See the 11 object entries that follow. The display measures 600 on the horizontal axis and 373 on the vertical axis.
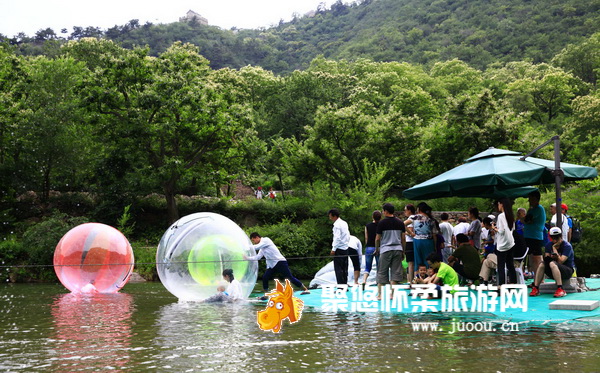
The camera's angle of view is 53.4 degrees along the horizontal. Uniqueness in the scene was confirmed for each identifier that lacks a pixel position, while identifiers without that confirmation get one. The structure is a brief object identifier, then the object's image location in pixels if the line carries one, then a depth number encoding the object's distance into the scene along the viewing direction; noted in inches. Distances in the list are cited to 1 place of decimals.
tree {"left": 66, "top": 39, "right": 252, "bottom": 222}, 1173.7
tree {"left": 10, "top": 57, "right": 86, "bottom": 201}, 1214.9
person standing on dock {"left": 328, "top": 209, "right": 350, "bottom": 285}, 560.1
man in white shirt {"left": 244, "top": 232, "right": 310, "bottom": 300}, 550.3
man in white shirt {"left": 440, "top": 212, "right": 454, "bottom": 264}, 553.0
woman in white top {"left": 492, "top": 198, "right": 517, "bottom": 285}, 438.9
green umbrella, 450.0
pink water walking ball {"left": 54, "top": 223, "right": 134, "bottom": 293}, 588.1
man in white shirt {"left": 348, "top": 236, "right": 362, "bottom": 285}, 593.9
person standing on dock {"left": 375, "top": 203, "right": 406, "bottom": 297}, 467.8
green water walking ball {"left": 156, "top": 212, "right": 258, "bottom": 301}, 507.5
